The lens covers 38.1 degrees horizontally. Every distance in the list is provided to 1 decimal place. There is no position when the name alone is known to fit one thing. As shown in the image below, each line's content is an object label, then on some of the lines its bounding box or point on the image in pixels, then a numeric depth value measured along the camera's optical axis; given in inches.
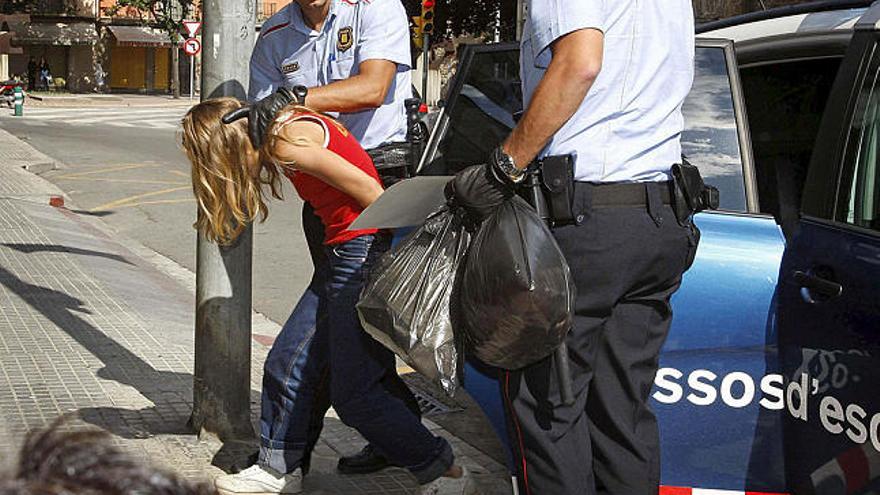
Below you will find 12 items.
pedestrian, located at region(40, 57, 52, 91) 2142.0
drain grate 210.7
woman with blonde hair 147.2
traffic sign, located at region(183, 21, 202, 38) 1486.2
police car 120.0
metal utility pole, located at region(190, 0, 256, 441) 181.2
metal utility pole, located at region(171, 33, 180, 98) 1967.3
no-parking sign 1500.0
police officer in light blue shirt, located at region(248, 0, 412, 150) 159.9
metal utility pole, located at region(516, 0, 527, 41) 394.1
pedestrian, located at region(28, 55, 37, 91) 2158.0
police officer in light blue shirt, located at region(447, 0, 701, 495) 118.1
